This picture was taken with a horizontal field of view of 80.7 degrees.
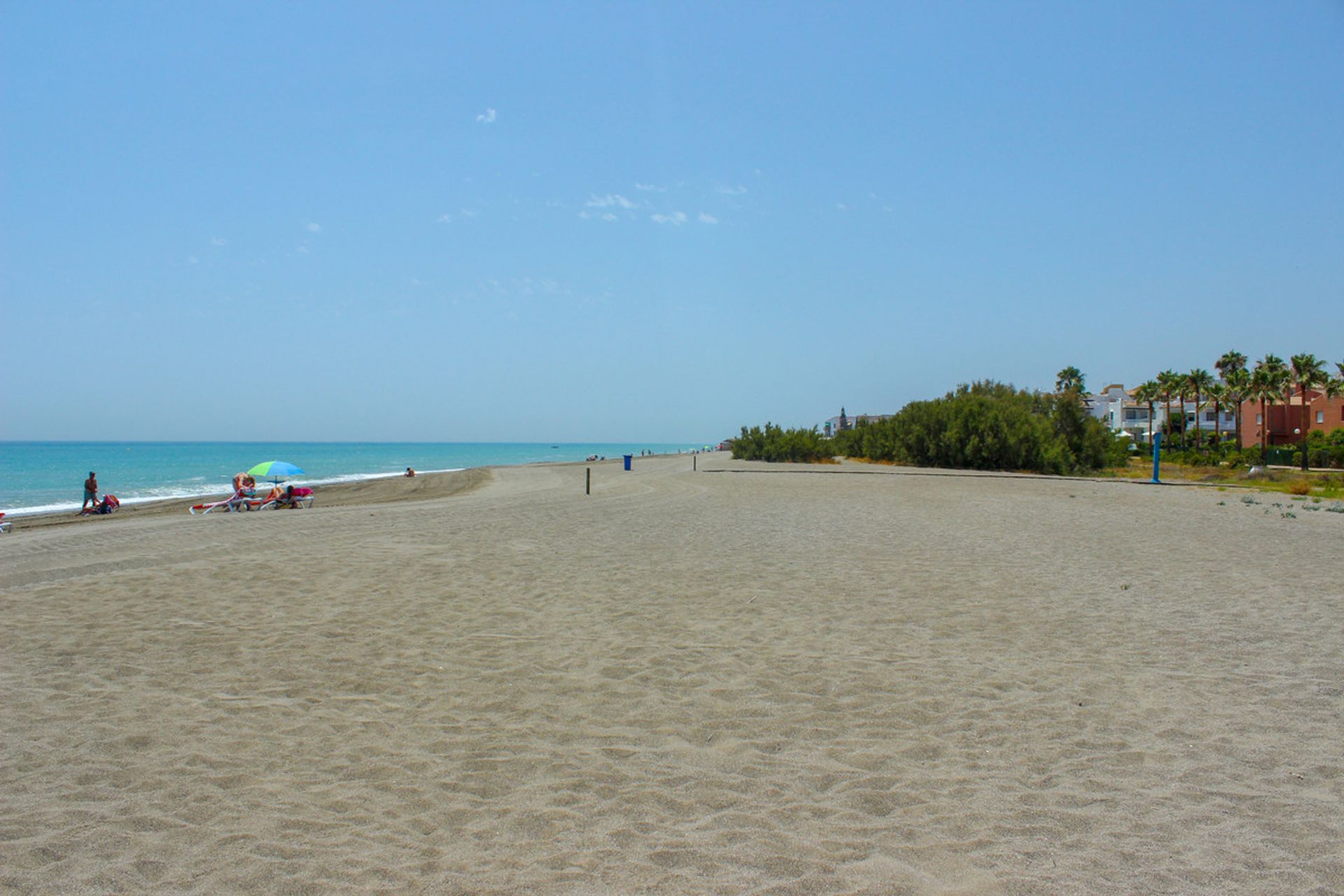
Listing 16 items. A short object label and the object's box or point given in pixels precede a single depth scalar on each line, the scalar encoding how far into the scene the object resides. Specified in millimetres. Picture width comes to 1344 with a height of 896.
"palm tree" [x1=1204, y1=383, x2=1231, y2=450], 59375
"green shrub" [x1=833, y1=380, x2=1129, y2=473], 38906
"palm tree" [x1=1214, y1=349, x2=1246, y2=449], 61803
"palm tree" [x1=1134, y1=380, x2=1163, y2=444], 67688
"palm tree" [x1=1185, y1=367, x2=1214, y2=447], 62756
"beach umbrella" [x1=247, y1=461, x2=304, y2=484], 23266
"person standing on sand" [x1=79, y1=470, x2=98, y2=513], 22250
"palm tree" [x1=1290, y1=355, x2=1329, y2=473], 52062
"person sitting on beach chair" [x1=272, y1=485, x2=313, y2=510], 21625
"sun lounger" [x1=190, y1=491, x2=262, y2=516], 20714
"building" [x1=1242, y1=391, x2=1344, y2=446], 56625
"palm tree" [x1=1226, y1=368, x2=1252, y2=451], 55156
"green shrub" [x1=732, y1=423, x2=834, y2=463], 54562
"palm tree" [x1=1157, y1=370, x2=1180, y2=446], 65062
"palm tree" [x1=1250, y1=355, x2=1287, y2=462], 52625
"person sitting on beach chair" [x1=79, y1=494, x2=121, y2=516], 22594
